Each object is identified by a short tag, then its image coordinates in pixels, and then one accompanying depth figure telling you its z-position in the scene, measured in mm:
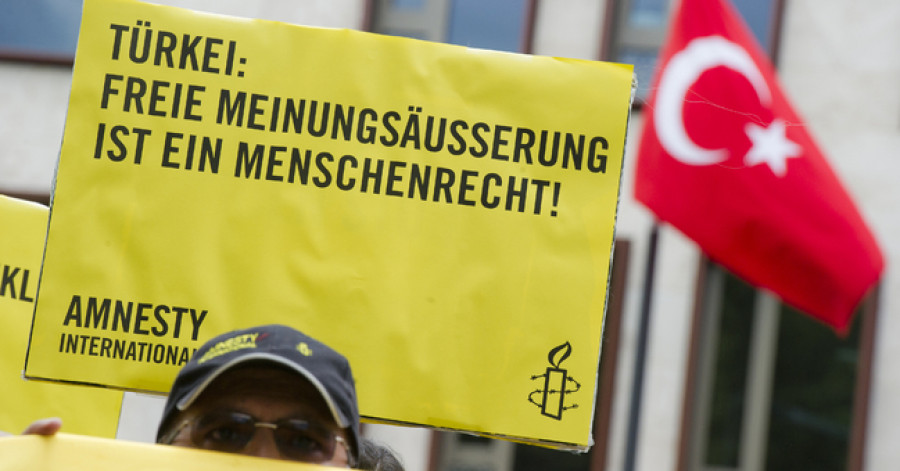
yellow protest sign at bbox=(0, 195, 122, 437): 3604
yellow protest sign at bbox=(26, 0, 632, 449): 2842
